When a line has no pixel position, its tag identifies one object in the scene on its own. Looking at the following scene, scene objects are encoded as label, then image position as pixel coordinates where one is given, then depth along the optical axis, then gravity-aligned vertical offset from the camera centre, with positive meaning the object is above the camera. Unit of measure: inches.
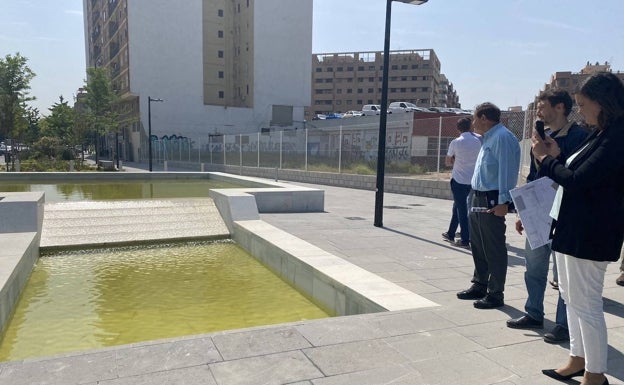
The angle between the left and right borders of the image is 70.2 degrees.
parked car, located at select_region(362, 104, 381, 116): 1743.1 +147.8
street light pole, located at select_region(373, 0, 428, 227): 328.5 +11.4
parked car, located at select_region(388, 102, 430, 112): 1537.6 +145.7
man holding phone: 127.8 -32.4
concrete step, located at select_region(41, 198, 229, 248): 312.0 -63.1
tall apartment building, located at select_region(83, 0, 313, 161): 1871.3 +361.4
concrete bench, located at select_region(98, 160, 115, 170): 1118.2 -69.4
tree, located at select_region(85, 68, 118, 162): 1341.0 +122.2
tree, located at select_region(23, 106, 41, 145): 1623.5 +44.5
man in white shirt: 255.3 -10.8
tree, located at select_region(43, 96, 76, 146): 1802.4 +79.5
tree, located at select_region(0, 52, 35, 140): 992.2 +109.7
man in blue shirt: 150.7 -15.7
